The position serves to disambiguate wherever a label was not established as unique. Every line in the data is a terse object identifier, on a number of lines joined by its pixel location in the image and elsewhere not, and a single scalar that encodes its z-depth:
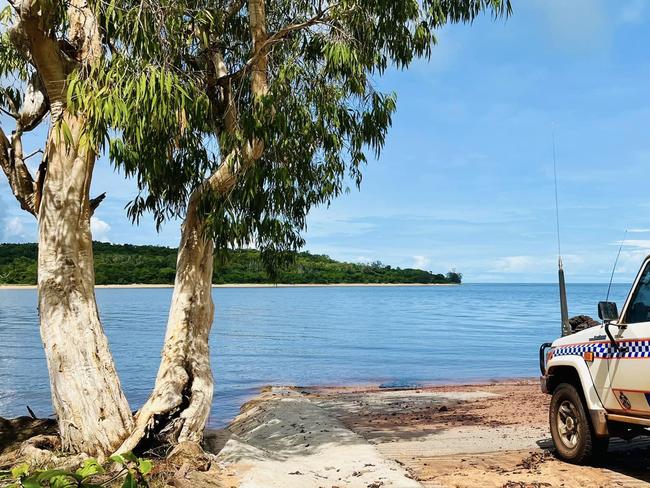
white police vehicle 6.08
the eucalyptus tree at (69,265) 7.61
